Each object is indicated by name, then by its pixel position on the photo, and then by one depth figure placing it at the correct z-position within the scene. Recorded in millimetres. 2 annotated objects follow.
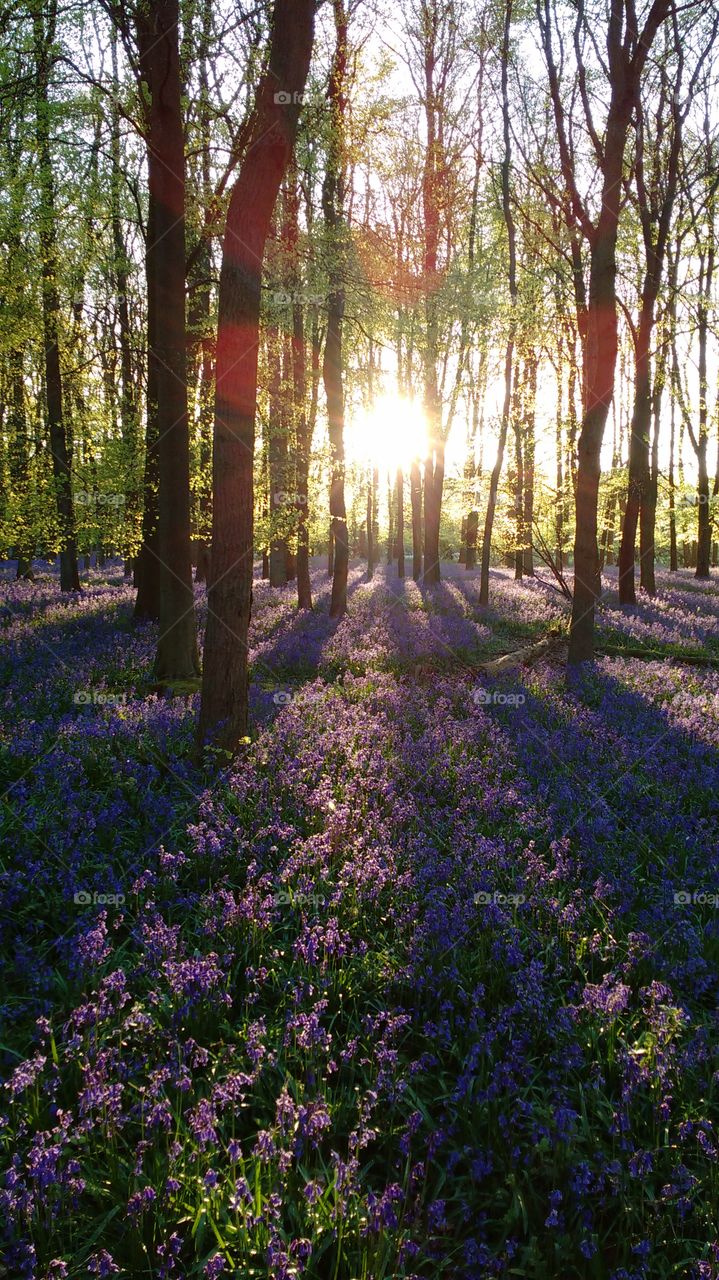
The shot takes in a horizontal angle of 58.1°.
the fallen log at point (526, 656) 11587
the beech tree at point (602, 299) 9695
